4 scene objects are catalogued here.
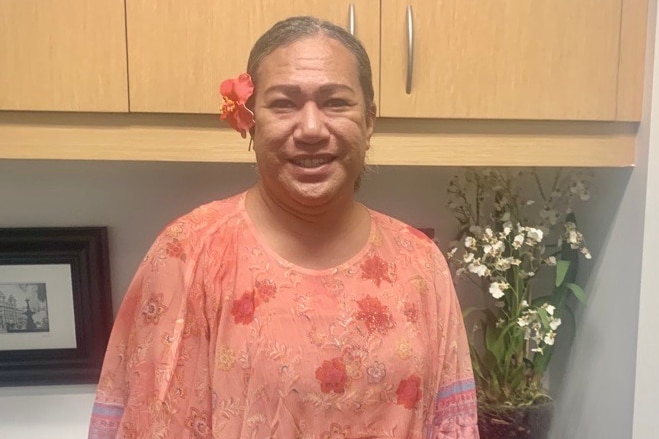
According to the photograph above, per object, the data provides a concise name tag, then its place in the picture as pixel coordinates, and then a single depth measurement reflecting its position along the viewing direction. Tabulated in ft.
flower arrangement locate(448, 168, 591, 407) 4.26
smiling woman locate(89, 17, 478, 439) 2.86
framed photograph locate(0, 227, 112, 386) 4.42
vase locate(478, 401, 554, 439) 4.27
